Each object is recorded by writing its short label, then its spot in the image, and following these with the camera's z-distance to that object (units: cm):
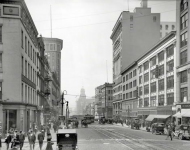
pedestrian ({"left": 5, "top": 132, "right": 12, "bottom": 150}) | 2609
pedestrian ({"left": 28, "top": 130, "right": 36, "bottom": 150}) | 2585
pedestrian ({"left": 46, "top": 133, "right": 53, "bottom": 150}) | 2117
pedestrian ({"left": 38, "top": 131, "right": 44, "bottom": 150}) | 2596
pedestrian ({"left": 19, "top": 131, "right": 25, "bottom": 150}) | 2531
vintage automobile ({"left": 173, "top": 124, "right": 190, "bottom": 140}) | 3899
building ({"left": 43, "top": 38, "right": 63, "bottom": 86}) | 19500
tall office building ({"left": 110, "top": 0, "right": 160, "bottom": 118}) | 11319
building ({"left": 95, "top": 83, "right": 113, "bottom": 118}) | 15651
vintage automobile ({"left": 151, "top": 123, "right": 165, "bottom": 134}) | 4991
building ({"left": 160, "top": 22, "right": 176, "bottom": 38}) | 15225
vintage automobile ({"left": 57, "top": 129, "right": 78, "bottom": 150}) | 2389
